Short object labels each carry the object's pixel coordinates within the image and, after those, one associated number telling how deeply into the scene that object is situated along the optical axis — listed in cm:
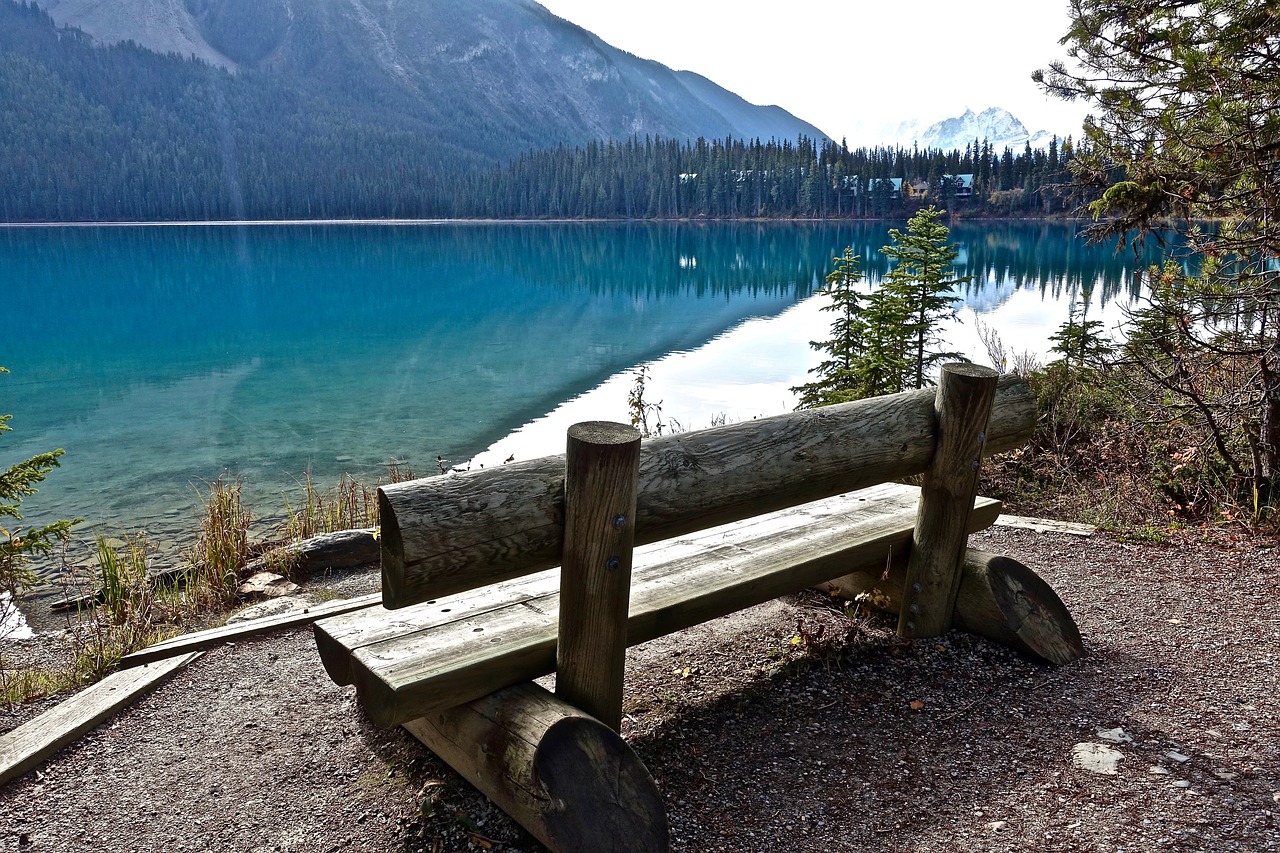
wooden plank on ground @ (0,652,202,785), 381
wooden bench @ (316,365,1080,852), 287
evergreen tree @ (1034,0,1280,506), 584
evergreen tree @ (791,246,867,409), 1126
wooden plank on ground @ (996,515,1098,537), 657
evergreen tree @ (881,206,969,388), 1053
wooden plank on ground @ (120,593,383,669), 494
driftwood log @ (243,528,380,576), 729
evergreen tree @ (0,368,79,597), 501
